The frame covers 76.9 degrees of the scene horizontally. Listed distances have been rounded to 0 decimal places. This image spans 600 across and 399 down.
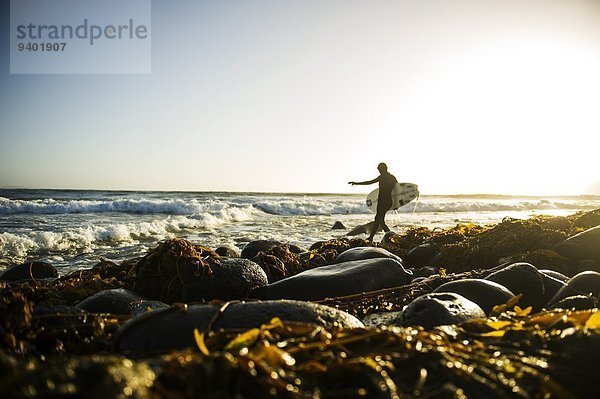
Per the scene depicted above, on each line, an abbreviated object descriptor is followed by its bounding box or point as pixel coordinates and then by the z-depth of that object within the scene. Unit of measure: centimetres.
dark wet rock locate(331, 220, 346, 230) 1617
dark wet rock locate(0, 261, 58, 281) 613
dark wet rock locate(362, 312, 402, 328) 293
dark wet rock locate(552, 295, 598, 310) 288
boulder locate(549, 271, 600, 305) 341
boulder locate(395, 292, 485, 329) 262
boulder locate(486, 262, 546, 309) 378
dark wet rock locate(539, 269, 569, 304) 386
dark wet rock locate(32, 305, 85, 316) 235
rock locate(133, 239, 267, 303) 416
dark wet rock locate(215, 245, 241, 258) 753
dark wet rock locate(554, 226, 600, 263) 548
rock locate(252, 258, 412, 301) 404
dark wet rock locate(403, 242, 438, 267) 720
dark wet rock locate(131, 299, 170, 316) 332
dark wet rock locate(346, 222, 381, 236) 1424
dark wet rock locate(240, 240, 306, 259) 760
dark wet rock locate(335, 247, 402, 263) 565
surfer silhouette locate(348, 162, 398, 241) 1162
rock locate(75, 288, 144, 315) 357
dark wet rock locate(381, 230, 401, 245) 842
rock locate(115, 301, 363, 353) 201
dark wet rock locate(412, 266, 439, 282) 570
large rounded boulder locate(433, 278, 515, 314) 332
